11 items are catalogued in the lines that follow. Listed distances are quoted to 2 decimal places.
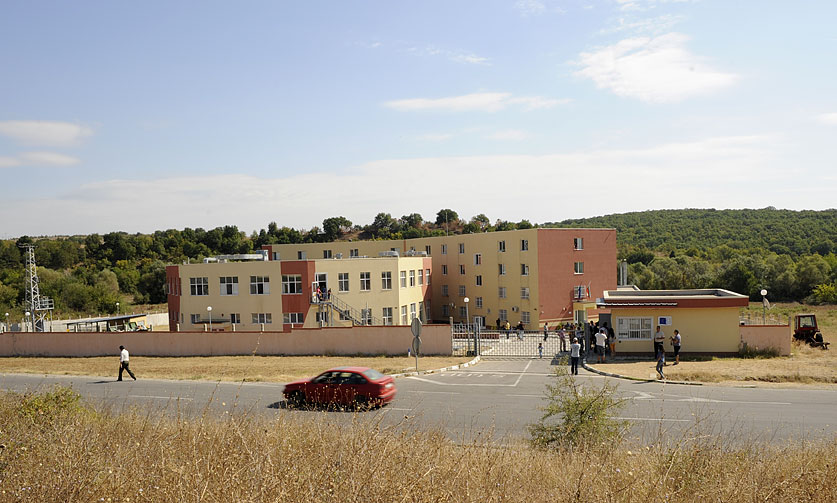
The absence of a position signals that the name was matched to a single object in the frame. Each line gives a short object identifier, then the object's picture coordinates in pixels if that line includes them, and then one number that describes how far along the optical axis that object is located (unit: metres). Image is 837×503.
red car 16.86
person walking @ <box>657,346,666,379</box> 21.59
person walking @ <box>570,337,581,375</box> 22.55
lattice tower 57.03
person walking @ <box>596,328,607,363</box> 26.27
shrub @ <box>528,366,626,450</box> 10.26
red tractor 30.47
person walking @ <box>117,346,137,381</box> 23.06
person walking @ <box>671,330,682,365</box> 25.28
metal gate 30.39
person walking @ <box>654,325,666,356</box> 25.55
